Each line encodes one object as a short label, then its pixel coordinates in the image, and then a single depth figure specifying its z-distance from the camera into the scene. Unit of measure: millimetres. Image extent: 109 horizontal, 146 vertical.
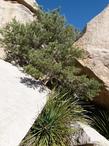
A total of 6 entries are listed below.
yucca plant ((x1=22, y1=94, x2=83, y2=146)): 3608
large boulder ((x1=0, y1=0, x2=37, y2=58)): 6238
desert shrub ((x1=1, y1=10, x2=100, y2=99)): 4082
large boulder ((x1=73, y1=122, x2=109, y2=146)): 3709
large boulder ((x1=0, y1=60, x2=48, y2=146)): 3191
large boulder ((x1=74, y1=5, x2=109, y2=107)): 4327
